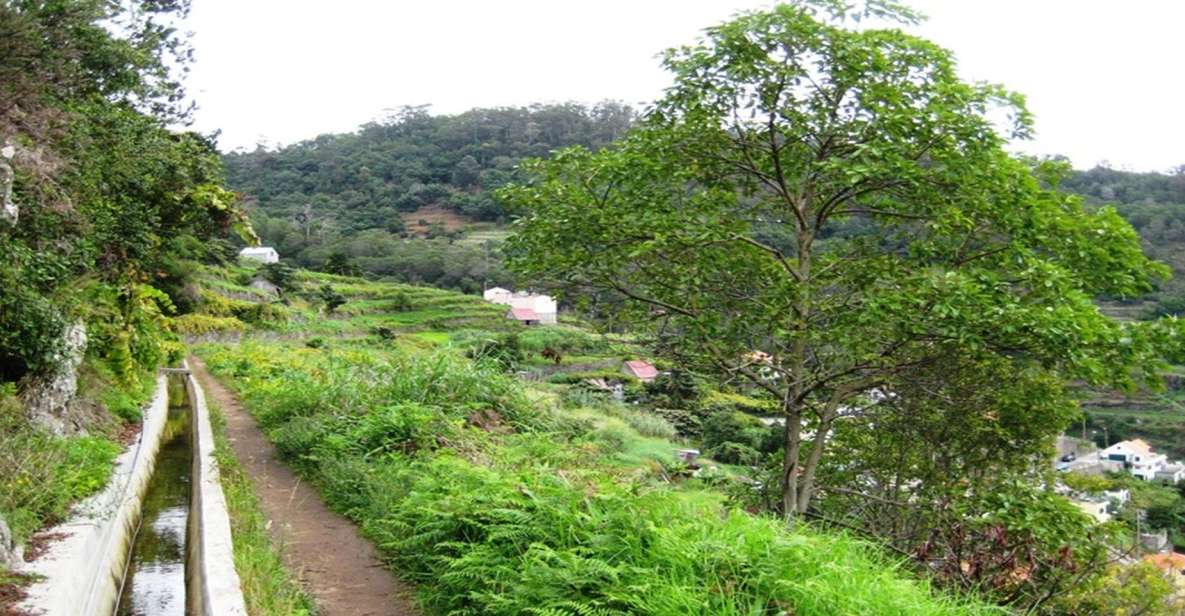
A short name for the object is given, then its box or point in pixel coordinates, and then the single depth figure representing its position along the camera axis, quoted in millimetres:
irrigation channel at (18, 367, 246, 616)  6051
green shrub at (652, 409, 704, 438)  25375
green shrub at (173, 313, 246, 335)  32562
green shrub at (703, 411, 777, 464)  19292
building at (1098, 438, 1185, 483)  40625
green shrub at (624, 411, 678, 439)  20328
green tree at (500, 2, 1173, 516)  7145
